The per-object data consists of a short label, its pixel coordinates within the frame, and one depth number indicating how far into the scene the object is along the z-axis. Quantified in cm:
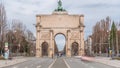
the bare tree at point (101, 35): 6480
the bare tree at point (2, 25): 4521
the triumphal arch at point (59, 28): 6821
